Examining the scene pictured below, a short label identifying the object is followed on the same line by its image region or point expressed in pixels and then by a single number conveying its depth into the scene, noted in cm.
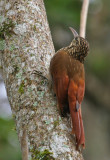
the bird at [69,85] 571
